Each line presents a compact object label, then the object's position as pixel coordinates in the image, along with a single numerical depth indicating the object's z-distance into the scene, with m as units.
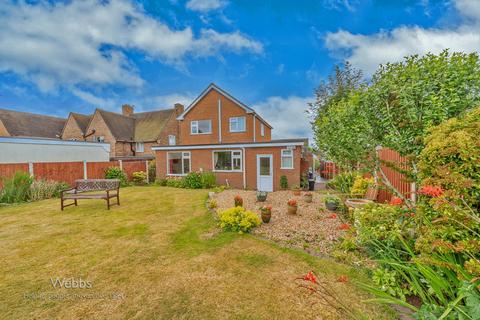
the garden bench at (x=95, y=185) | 7.99
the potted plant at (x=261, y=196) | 8.05
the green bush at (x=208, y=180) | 12.64
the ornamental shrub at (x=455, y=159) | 1.96
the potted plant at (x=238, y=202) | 6.38
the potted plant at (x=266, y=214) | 5.46
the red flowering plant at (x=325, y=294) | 2.30
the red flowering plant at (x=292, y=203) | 6.19
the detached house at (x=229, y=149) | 11.70
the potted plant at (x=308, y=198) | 7.86
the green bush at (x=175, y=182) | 13.37
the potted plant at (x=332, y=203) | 6.50
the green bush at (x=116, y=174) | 14.16
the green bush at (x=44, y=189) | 9.50
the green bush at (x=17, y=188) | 8.79
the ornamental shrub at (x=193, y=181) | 12.77
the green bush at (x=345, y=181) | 7.87
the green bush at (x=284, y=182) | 11.55
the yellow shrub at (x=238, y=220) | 4.94
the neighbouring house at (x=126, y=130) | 22.89
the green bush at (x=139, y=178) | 15.41
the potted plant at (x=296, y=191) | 9.64
